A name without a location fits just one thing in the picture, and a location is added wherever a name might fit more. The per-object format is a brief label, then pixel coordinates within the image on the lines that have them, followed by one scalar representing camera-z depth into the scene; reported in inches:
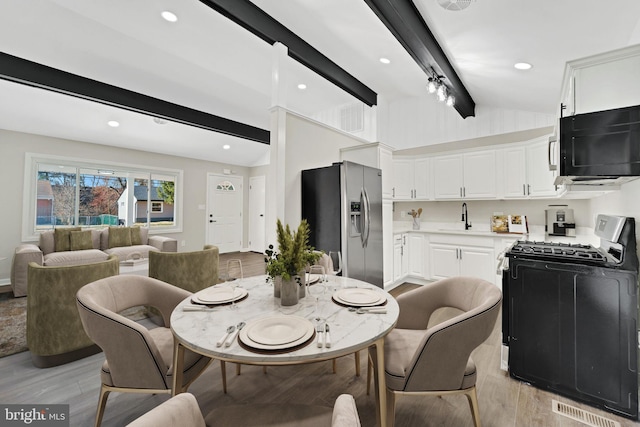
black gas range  63.2
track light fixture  113.8
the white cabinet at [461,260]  148.3
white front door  286.2
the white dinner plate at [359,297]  54.9
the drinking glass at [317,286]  62.9
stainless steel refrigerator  118.9
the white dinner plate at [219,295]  55.7
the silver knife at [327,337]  39.2
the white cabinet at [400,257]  163.5
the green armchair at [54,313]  81.3
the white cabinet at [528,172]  139.6
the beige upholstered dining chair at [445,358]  46.9
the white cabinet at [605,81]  60.4
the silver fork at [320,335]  39.5
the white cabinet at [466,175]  158.9
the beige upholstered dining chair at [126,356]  47.3
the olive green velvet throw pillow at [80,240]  185.3
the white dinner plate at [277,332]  38.8
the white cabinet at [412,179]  180.7
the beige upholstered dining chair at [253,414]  26.3
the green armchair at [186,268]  113.1
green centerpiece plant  53.7
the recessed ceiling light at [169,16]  105.4
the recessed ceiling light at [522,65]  95.2
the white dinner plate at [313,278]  69.7
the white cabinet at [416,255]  171.3
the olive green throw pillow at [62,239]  181.5
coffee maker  141.3
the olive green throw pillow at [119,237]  205.9
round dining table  37.6
